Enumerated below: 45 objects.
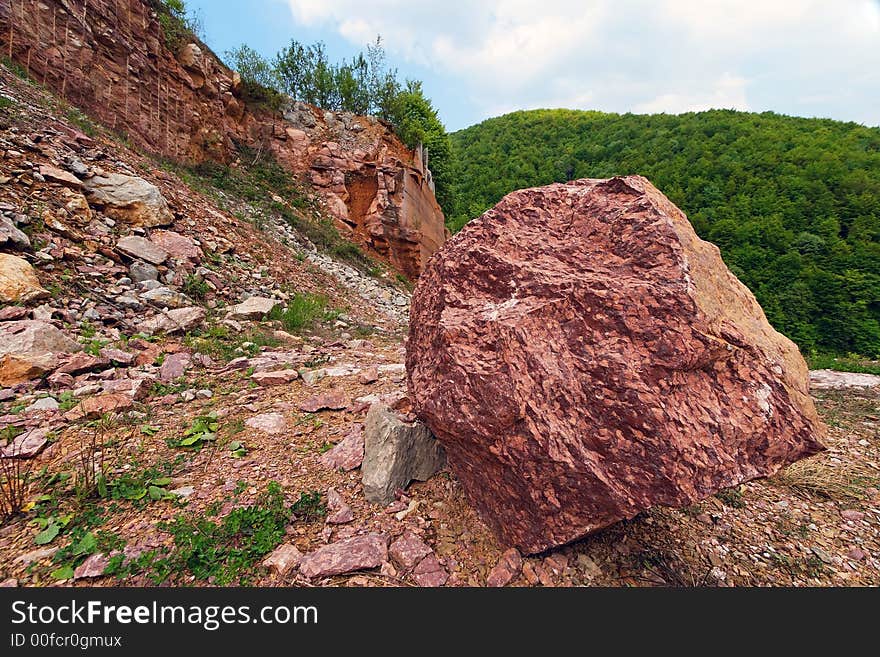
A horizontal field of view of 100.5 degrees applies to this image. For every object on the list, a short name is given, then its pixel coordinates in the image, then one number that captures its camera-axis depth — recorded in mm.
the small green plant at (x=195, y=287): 5727
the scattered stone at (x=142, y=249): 5531
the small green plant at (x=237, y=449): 2680
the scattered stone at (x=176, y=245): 6113
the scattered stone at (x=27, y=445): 2476
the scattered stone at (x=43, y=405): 2971
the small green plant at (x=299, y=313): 5949
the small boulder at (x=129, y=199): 5914
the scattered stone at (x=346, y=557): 1814
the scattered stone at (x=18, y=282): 3909
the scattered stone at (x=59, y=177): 5453
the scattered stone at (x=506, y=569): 1828
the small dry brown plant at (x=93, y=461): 2195
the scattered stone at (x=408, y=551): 1911
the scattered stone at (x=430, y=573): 1826
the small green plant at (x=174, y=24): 10117
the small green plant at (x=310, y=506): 2182
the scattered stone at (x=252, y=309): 5686
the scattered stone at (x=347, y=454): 2590
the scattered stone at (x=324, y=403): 3355
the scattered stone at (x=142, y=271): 5324
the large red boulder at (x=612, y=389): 1597
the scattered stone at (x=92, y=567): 1711
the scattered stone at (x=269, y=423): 3008
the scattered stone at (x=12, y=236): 4406
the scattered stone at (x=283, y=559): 1803
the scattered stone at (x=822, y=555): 2162
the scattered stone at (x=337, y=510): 2143
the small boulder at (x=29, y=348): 3275
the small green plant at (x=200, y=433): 2775
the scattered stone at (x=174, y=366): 3795
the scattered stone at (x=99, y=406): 2936
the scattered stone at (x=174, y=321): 4676
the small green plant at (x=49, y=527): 1886
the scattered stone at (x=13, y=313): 3711
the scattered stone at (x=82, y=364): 3518
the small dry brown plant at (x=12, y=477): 2066
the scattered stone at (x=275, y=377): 3857
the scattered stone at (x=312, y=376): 3966
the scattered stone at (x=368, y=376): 4008
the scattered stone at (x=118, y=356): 3857
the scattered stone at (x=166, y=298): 5136
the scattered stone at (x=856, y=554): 2211
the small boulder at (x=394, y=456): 2318
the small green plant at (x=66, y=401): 3049
